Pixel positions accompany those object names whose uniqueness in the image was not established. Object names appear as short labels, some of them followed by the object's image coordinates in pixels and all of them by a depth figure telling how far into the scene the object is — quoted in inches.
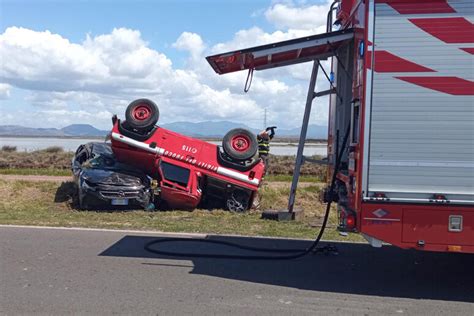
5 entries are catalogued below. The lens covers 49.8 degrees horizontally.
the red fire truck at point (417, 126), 215.3
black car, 458.0
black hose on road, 275.7
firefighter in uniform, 534.9
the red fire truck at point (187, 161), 476.3
